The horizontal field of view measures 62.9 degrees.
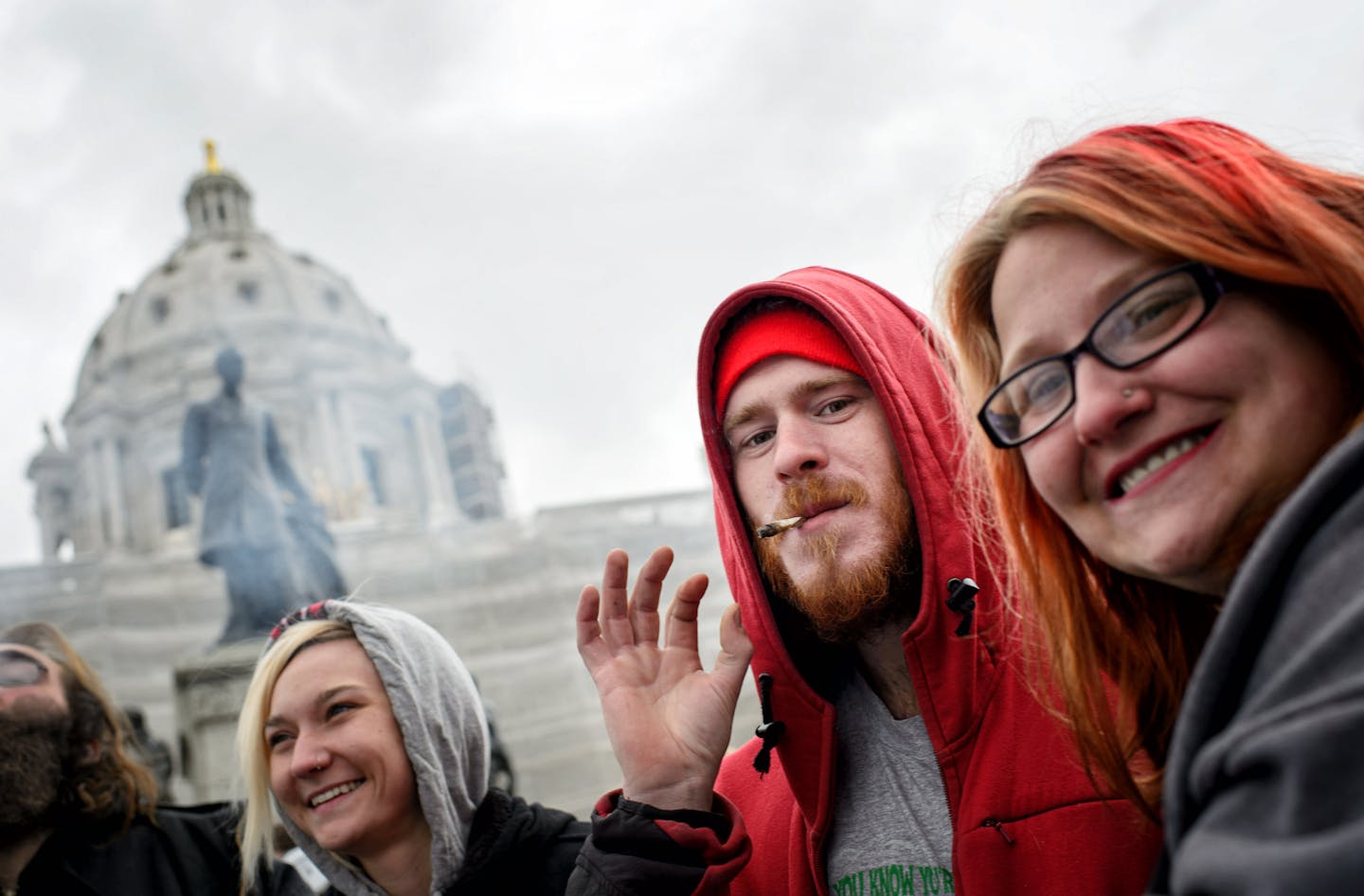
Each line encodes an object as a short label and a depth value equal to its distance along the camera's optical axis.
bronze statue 10.87
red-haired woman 0.83
